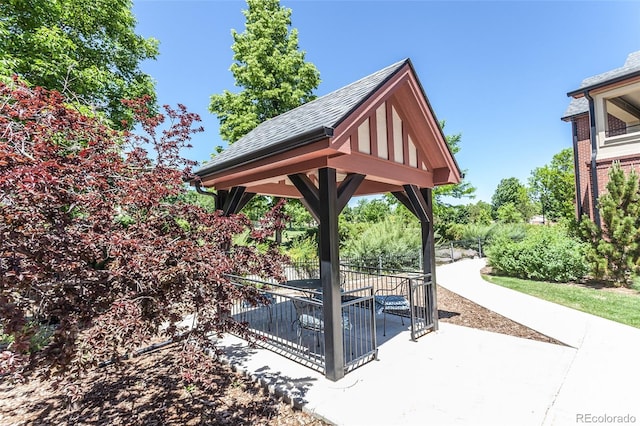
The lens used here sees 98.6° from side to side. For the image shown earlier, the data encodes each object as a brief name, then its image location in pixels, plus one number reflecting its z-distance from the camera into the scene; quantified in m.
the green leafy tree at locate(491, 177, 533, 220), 41.31
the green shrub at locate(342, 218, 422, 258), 14.38
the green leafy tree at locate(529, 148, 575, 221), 22.67
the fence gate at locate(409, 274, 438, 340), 5.58
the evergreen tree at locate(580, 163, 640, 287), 9.11
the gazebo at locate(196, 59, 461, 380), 3.86
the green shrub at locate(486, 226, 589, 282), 10.18
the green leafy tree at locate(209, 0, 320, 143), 13.41
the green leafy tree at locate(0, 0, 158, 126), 6.90
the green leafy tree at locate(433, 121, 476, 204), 20.40
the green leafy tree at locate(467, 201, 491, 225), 33.48
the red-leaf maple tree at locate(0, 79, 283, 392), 1.95
